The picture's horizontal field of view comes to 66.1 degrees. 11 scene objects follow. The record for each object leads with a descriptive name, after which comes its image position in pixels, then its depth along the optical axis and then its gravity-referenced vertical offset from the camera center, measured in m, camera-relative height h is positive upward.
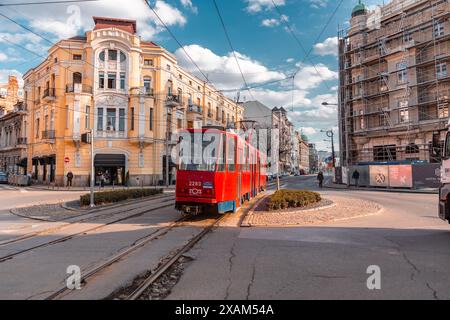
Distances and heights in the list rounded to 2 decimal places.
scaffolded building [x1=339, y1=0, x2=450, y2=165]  33.50 +10.10
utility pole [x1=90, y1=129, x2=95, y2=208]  16.02 -1.26
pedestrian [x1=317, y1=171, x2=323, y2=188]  33.22 -0.59
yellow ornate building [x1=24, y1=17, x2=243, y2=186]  36.47 +7.44
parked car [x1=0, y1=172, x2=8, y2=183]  45.38 -0.61
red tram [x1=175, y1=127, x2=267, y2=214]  11.20 -0.08
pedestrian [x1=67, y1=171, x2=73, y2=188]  34.00 -0.49
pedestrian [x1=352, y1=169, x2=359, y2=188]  31.78 -0.30
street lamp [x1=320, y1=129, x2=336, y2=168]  47.04 +5.37
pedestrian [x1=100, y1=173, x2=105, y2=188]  36.04 -0.85
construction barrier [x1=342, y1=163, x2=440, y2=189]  26.59 -0.36
